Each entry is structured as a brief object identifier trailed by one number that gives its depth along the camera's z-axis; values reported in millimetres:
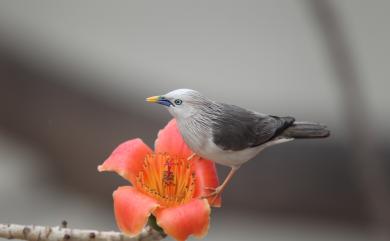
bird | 4836
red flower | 4833
